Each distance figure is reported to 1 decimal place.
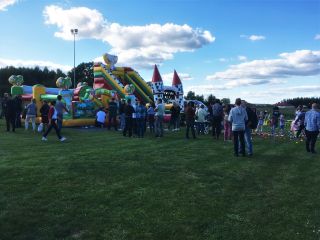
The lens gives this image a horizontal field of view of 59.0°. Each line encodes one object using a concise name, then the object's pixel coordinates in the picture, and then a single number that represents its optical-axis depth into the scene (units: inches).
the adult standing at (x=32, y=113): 502.9
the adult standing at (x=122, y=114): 535.3
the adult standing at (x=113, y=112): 558.7
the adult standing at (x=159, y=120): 471.8
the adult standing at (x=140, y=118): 465.9
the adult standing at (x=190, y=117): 453.9
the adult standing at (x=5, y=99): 502.4
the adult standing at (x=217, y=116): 463.1
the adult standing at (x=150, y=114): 516.9
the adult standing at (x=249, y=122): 326.7
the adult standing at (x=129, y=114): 467.3
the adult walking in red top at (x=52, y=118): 391.4
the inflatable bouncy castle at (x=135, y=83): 730.7
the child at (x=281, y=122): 572.7
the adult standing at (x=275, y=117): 534.8
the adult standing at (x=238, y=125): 313.1
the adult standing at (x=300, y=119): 463.2
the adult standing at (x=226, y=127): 439.9
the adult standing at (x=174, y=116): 578.9
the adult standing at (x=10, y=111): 487.9
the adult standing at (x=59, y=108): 459.8
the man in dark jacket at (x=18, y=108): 512.4
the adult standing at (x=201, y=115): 511.8
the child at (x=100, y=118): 600.0
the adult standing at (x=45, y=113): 458.4
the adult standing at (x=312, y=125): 350.4
